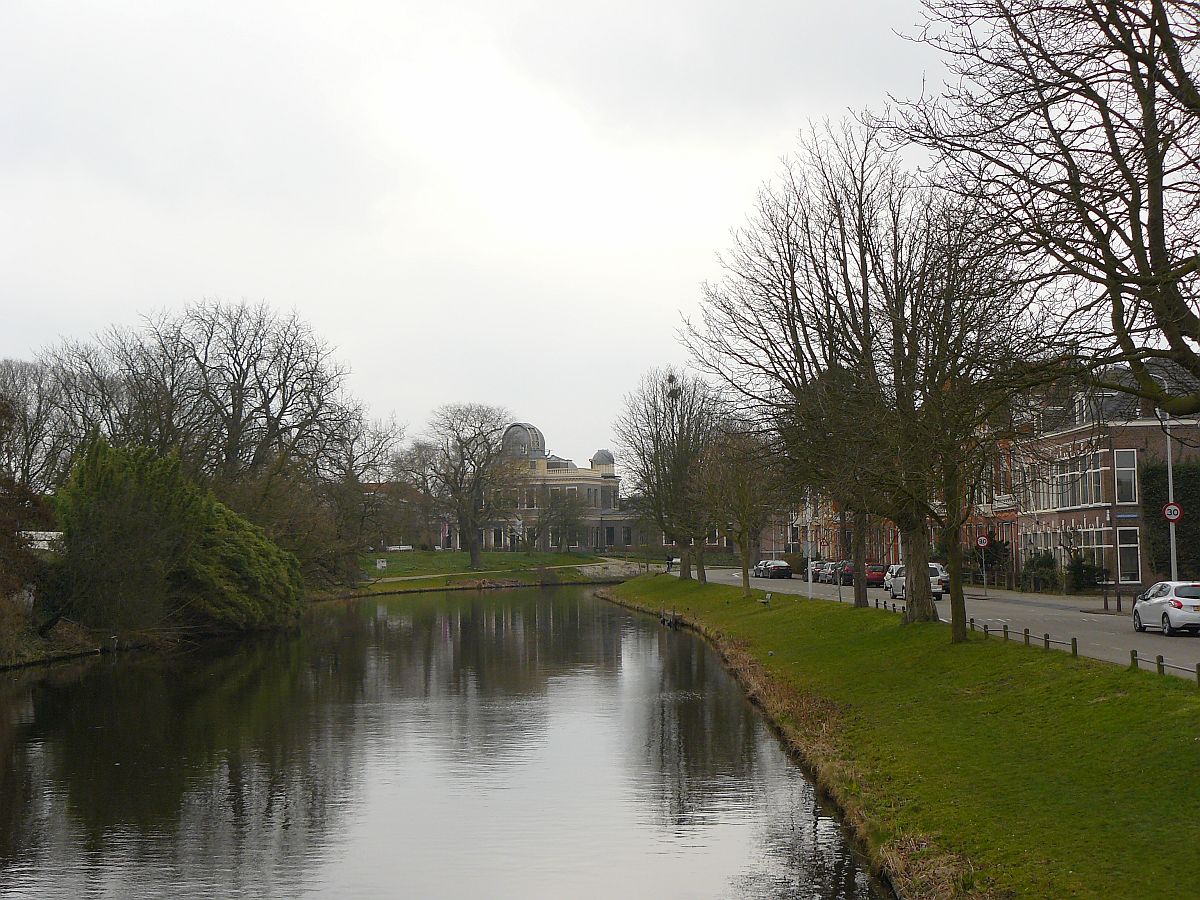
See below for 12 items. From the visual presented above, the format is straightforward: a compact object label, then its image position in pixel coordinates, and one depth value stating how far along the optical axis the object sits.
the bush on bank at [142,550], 41.69
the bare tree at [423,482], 103.50
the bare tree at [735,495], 48.84
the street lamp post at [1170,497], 41.34
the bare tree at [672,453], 66.38
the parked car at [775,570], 83.06
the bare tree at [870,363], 20.55
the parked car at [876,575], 64.00
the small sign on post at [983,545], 55.56
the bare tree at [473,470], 101.06
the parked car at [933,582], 52.81
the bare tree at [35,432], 57.25
